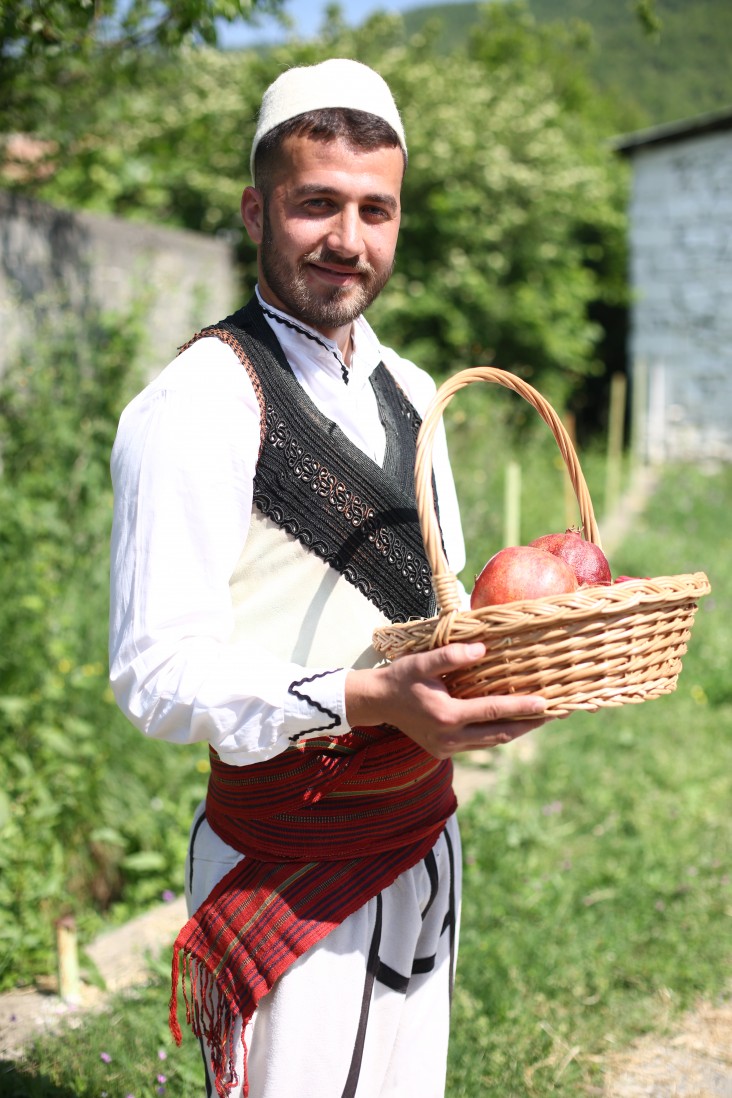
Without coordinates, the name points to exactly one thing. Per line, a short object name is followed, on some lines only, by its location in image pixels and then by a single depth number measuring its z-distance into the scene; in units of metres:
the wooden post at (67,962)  2.52
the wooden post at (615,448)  9.53
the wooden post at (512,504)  3.88
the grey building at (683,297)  12.19
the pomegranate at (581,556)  1.50
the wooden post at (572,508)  6.58
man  1.28
